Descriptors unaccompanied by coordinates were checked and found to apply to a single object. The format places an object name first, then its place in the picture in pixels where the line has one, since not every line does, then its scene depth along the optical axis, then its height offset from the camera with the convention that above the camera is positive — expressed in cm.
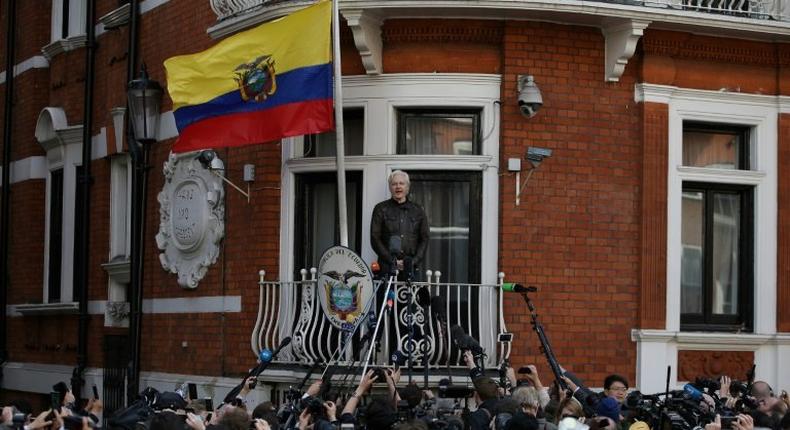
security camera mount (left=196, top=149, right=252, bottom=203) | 1703 +115
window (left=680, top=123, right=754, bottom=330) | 1653 +38
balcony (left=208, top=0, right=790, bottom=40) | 1524 +261
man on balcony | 1528 +44
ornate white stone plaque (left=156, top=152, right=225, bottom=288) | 1742 +54
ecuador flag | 1498 +184
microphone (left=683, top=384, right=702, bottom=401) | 1145 -92
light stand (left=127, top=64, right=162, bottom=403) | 1847 +122
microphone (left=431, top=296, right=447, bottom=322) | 1478 -37
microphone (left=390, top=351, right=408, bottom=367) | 1445 -86
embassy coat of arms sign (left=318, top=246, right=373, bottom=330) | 1487 -18
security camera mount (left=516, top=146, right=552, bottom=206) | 1545 +116
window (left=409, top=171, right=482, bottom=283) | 1584 +53
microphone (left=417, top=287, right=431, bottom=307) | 1511 -28
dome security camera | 1545 +174
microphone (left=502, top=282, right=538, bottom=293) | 1456 -18
